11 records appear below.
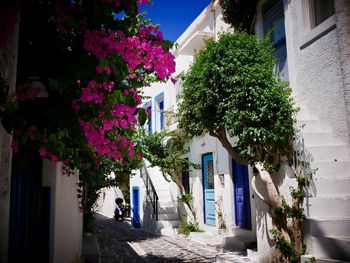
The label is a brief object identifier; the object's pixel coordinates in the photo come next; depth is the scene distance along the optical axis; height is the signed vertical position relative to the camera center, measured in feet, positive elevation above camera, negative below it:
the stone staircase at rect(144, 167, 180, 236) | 48.88 -4.55
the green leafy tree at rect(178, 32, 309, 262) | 21.97 +4.67
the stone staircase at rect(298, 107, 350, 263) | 17.97 -1.09
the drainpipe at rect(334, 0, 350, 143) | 21.08 +8.46
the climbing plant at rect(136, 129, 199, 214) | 45.68 +3.70
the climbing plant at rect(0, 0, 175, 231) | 8.66 +2.99
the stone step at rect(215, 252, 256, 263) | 25.65 -6.01
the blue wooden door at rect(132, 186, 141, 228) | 61.12 -4.71
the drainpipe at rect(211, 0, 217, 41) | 42.82 +20.70
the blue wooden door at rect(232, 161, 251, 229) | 33.31 -1.61
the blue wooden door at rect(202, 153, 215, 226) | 42.37 -1.16
